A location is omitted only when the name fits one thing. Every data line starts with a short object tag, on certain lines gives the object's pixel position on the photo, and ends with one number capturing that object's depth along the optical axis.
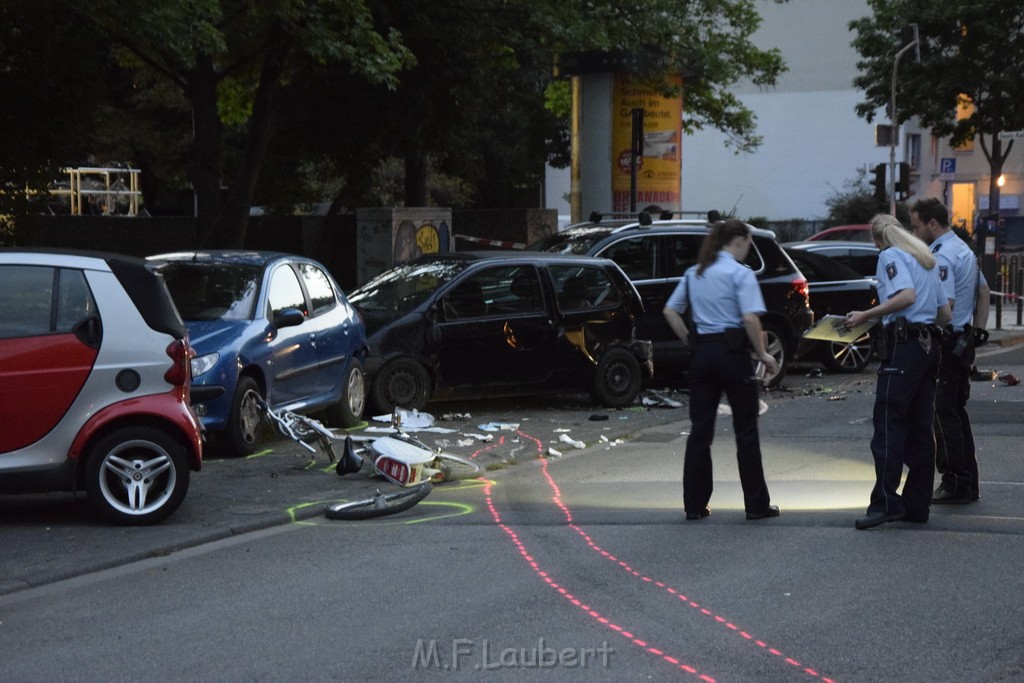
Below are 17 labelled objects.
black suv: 15.70
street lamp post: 31.58
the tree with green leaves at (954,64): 45.16
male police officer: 8.44
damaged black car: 13.15
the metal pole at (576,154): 28.75
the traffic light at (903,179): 29.23
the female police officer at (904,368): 7.87
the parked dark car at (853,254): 19.56
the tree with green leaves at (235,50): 15.52
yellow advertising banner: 28.44
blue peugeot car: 10.65
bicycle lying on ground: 8.77
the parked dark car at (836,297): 18.22
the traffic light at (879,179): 28.27
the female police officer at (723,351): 7.97
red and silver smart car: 7.95
